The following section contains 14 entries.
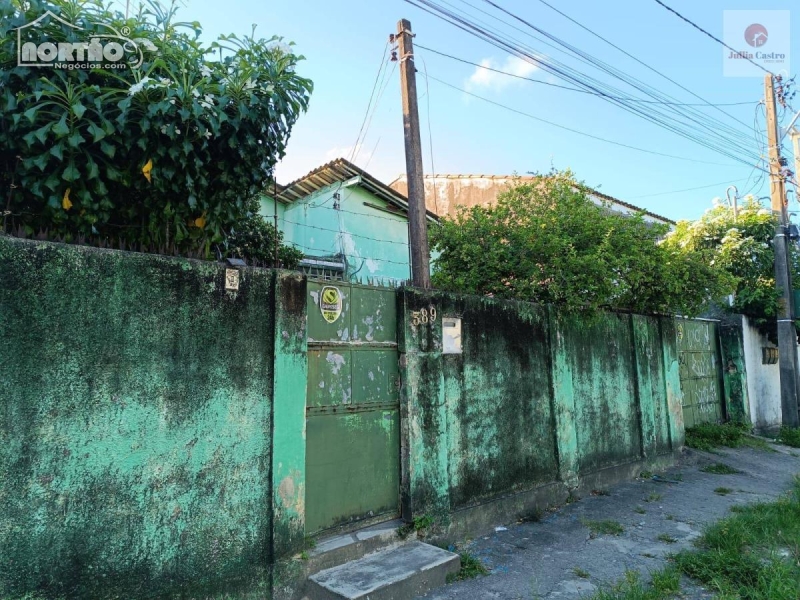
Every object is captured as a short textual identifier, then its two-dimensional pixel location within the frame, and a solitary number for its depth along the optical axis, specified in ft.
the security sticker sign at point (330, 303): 12.52
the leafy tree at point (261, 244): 22.03
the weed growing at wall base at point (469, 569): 12.30
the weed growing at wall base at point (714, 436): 28.04
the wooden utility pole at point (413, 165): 16.81
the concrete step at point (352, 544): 11.34
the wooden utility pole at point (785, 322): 33.14
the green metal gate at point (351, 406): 12.17
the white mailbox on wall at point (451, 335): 15.11
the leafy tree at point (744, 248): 34.58
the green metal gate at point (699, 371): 29.68
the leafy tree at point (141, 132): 9.48
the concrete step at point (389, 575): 10.55
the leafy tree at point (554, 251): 18.53
